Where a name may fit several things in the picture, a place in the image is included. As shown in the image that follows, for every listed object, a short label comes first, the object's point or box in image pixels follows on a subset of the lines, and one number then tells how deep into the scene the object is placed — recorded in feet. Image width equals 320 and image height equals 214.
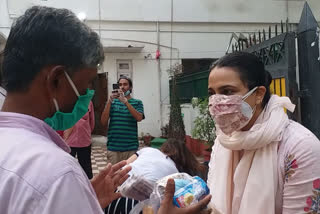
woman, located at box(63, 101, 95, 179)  13.51
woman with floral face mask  3.92
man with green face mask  2.35
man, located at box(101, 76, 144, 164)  12.56
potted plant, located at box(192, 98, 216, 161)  16.95
